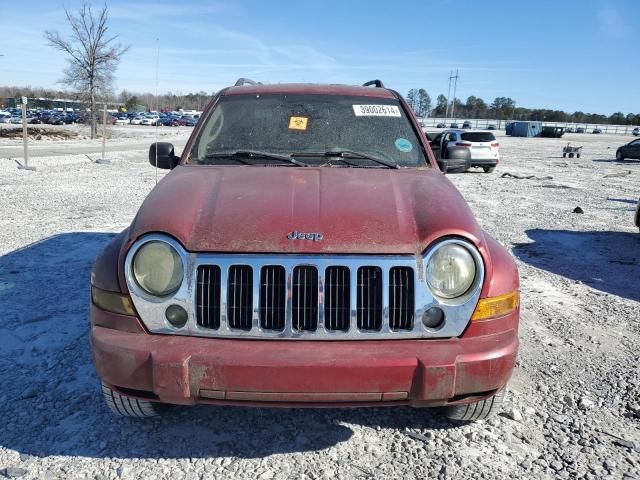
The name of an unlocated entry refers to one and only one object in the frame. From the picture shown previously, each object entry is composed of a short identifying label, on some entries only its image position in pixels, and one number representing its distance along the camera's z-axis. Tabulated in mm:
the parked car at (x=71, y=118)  61781
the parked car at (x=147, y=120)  70056
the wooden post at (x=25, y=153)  15684
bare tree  39906
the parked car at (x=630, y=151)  29812
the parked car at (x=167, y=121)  69150
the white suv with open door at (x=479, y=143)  19188
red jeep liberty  2322
